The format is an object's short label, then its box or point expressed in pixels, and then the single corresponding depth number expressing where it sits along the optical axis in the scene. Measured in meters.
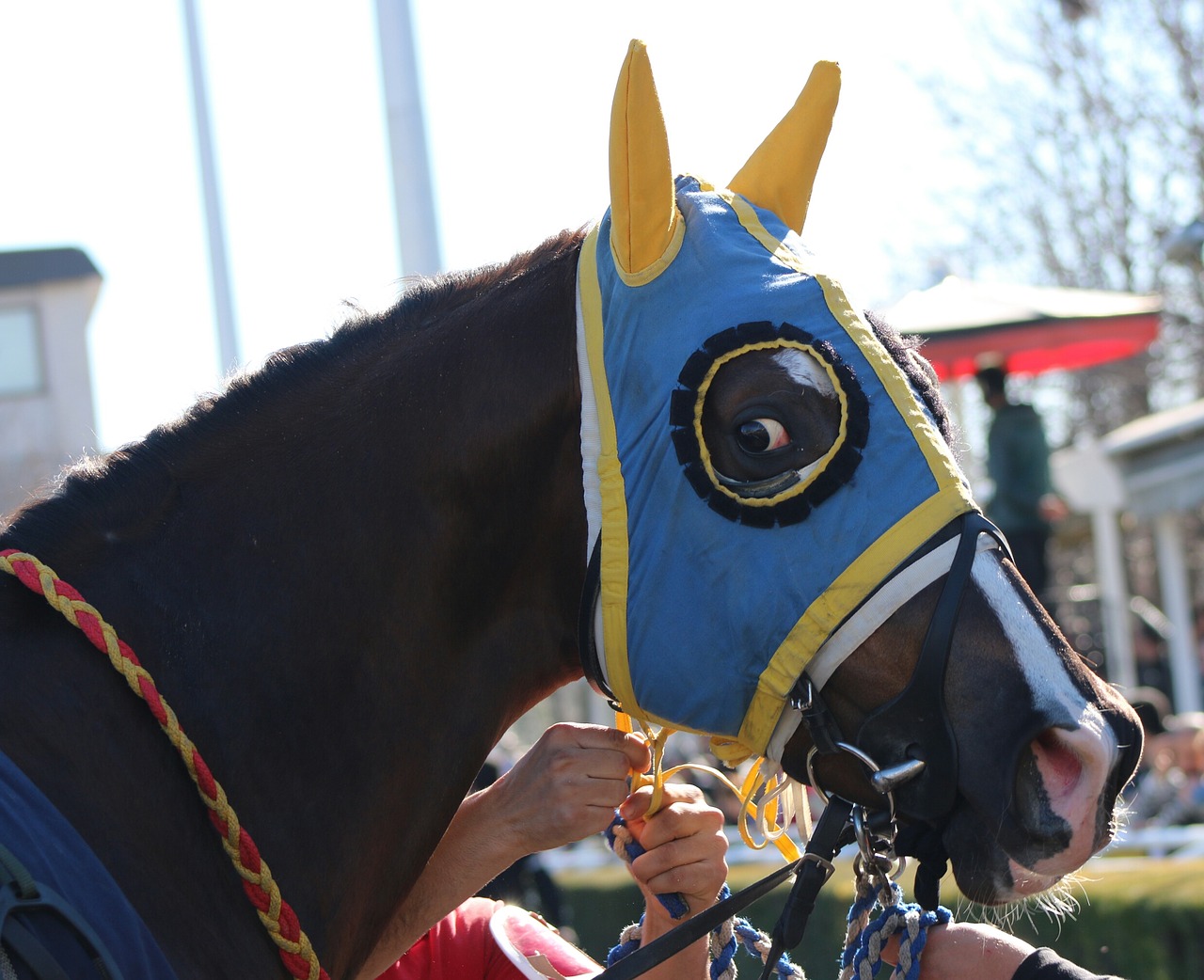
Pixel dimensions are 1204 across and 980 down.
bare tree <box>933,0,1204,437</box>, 17.31
